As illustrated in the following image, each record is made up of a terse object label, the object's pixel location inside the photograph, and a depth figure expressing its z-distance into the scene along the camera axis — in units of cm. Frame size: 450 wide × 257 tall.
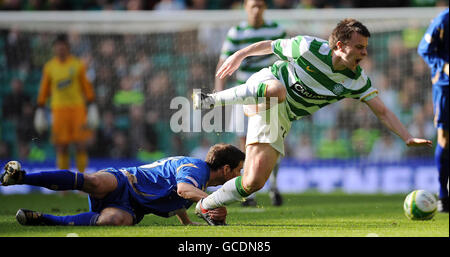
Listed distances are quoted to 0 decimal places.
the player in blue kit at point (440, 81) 1559
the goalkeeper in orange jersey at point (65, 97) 2297
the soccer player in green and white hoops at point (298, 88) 1111
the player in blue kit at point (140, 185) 1078
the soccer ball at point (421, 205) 1245
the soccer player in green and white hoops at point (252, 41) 1745
